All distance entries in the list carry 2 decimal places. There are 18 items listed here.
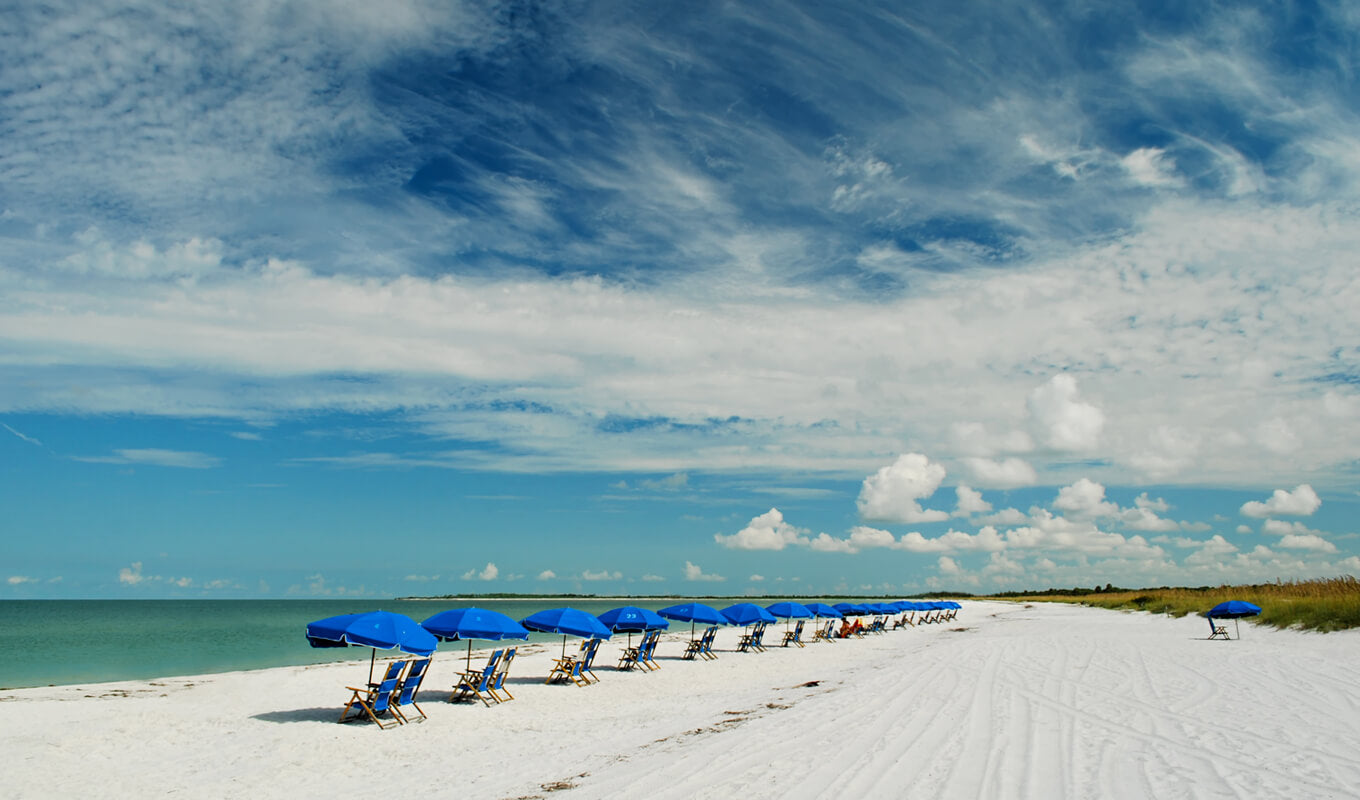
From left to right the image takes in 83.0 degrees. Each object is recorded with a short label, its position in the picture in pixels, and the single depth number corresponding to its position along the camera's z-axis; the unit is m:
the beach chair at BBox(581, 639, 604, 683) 15.96
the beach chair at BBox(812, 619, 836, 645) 29.97
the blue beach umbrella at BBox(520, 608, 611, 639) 14.36
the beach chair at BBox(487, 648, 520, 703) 13.39
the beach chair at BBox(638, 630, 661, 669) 18.38
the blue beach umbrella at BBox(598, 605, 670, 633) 16.61
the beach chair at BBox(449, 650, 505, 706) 12.95
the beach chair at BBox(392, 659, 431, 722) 11.23
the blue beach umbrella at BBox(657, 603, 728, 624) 20.56
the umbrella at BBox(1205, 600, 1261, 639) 20.20
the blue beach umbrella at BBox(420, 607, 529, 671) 12.12
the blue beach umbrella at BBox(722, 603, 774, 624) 21.56
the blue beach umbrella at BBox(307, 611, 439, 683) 10.38
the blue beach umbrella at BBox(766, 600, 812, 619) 25.83
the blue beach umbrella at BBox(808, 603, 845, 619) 28.77
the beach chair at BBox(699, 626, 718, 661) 21.81
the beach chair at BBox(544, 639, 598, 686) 15.65
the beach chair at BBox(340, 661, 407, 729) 10.77
